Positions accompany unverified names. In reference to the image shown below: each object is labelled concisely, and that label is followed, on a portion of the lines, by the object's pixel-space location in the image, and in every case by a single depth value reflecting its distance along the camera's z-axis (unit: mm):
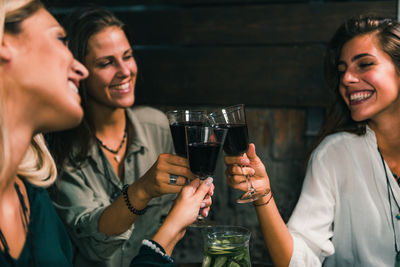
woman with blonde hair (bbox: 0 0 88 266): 1102
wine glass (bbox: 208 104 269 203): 1560
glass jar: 1232
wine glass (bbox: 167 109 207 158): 1580
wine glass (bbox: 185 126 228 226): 1420
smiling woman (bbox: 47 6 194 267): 2037
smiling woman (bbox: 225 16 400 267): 1955
